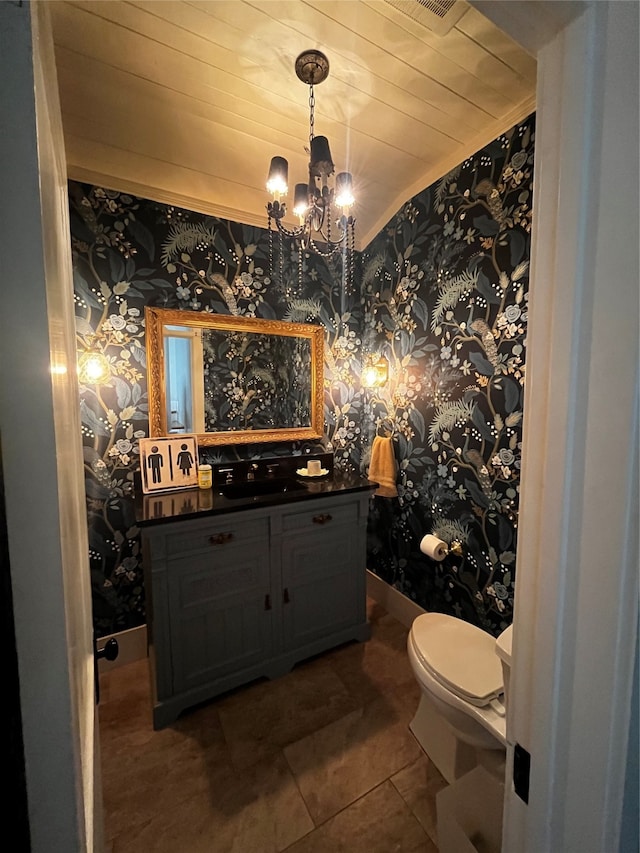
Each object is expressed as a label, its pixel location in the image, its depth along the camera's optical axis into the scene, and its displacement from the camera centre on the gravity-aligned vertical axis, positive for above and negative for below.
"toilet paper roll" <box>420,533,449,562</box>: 1.81 -0.80
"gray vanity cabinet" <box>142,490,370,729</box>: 1.46 -0.93
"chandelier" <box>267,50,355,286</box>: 1.17 +0.80
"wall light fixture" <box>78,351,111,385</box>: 1.66 +0.16
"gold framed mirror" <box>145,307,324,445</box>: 1.85 +0.14
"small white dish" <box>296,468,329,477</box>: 2.16 -0.46
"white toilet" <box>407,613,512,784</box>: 1.10 -1.02
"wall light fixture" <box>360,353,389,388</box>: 2.23 +0.20
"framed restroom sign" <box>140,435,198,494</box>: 1.77 -0.34
